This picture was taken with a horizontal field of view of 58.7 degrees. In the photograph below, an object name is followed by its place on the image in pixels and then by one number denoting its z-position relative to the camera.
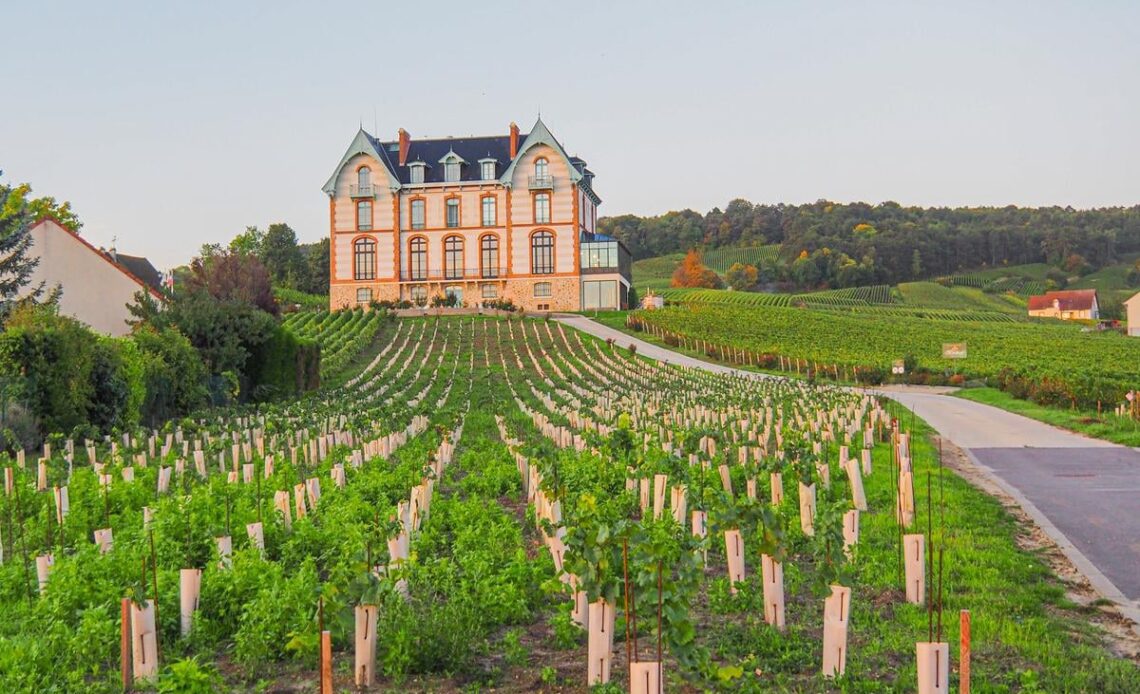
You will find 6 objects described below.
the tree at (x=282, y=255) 93.62
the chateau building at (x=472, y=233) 73.31
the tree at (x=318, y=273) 93.19
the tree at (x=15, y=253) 30.62
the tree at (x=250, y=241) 96.44
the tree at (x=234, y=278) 43.85
